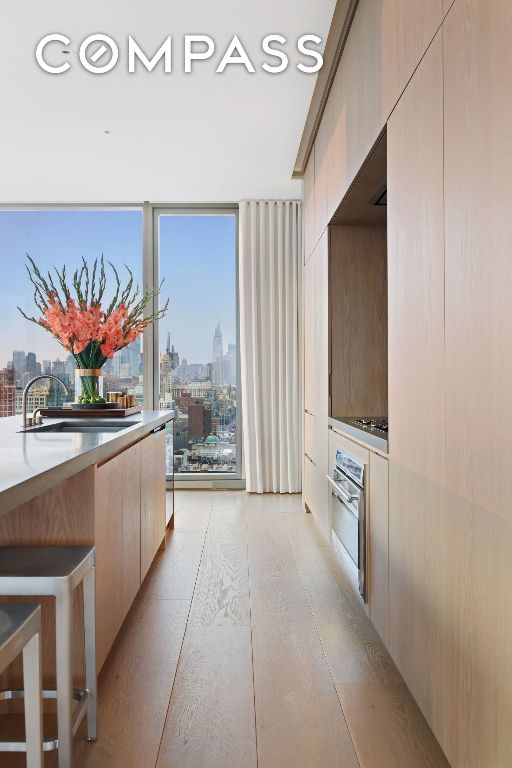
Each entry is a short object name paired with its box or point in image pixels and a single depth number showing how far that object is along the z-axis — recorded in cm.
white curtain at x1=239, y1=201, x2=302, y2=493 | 522
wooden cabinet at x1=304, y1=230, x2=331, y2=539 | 340
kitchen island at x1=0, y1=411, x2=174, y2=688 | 138
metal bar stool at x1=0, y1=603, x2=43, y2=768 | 117
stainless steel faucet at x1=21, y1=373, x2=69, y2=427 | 222
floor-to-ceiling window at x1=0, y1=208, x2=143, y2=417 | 538
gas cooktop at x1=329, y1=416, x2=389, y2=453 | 212
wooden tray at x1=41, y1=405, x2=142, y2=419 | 311
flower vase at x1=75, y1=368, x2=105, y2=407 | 326
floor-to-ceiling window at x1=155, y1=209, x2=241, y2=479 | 543
